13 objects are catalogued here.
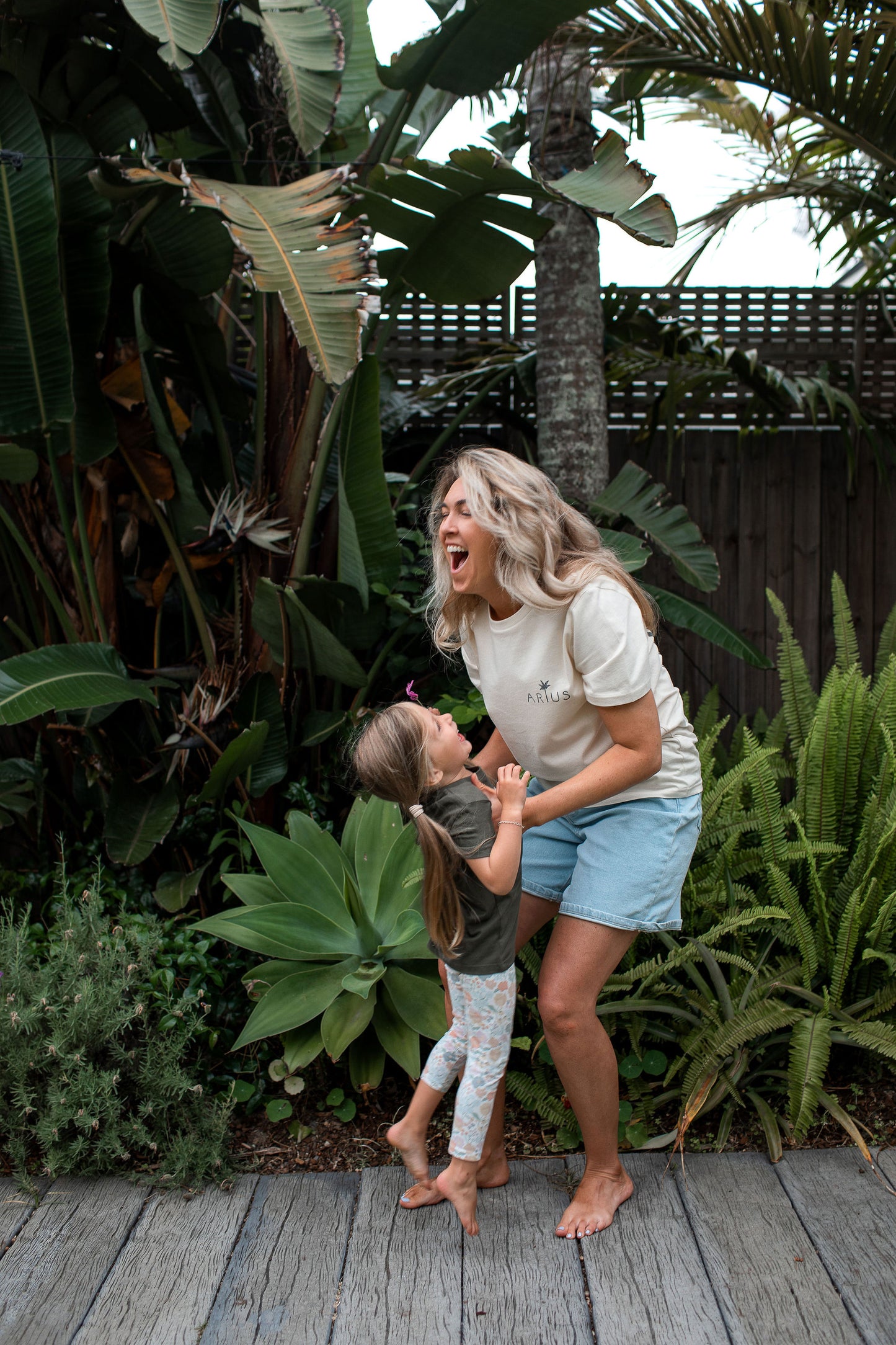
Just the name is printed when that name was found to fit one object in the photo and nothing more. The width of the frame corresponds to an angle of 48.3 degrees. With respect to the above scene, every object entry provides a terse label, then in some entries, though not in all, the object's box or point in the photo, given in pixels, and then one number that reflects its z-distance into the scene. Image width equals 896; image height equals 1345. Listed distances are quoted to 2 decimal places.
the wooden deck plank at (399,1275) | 2.11
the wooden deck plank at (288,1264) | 2.13
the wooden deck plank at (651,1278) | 2.07
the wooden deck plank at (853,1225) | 2.11
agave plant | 2.81
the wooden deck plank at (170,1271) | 2.12
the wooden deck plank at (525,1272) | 2.09
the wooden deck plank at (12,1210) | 2.46
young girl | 2.15
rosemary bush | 2.61
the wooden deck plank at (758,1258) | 2.06
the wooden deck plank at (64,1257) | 2.15
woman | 2.20
